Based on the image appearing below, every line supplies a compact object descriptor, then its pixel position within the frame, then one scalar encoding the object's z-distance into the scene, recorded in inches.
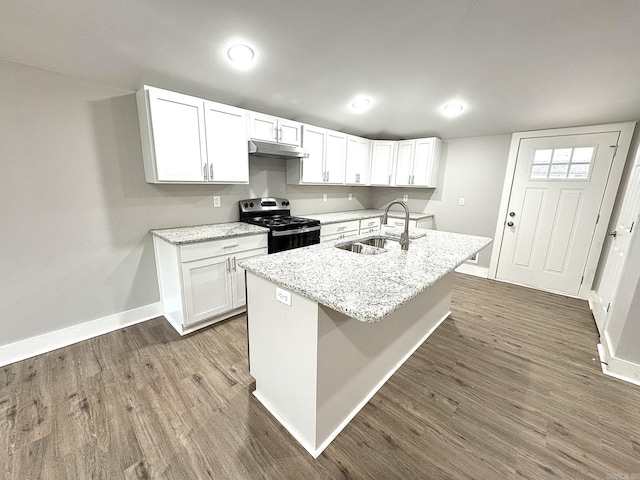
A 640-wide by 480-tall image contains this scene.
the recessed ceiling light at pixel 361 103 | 123.5
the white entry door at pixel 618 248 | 90.5
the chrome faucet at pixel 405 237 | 74.9
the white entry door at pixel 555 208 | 125.2
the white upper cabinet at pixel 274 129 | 110.3
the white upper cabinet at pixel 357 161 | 158.6
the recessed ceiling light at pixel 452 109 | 125.6
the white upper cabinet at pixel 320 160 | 133.8
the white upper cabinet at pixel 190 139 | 86.3
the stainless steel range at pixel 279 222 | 111.8
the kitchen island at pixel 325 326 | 47.7
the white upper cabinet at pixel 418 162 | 159.5
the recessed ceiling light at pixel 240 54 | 82.9
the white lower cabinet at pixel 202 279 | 90.6
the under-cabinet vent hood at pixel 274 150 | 108.3
